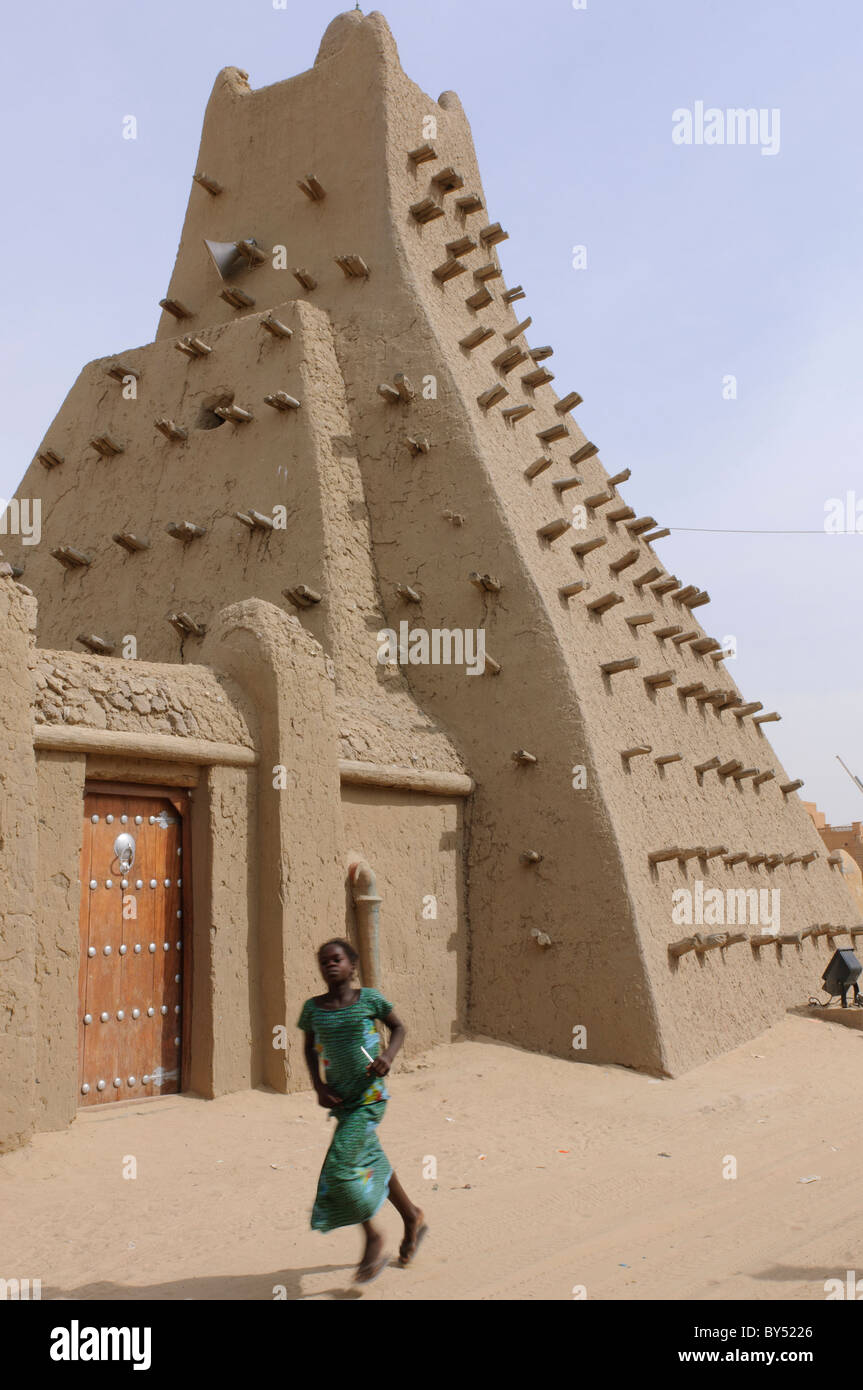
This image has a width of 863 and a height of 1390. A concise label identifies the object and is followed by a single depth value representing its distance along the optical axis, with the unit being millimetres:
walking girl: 4527
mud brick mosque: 7492
